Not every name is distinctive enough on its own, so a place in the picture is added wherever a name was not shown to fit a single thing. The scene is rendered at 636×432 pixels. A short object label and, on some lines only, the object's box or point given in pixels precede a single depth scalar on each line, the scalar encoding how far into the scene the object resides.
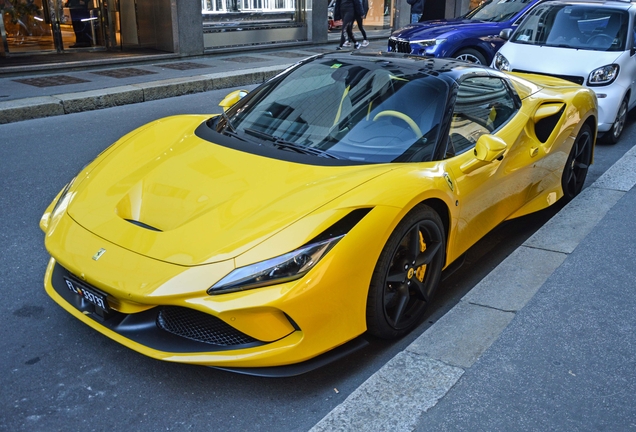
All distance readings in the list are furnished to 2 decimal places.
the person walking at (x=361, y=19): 15.02
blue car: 10.14
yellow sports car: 2.64
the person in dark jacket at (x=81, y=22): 13.70
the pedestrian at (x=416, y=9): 16.09
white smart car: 7.34
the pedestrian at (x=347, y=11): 14.66
